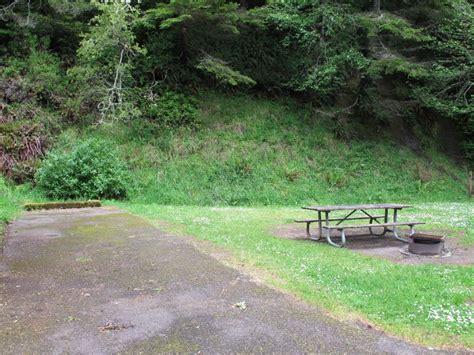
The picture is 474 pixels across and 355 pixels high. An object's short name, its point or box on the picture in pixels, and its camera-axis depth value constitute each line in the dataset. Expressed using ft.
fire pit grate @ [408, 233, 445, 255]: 24.52
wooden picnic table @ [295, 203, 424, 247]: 27.43
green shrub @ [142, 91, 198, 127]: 58.70
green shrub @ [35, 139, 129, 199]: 44.16
